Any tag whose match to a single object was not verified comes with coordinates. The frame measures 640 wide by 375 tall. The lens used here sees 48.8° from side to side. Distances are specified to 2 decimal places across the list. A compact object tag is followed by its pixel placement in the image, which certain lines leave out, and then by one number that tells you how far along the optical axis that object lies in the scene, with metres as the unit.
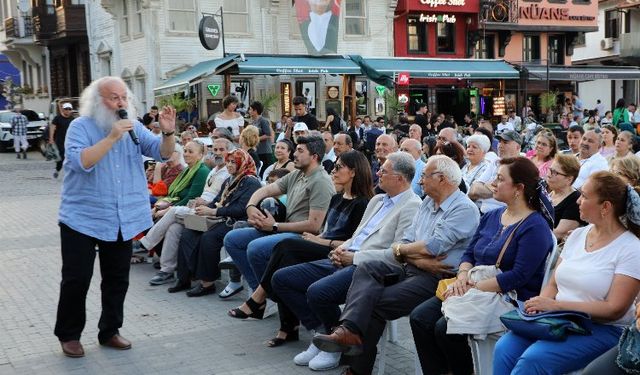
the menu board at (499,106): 30.38
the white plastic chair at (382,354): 4.85
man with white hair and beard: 5.32
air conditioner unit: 39.97
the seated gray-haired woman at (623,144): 8.43
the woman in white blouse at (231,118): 12.23
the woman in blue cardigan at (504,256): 4.16
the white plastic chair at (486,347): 4.14
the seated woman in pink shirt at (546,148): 7.55
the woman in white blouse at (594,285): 3.60
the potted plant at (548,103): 29.55
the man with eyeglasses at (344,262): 5.13
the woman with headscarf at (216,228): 7.21
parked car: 28.39
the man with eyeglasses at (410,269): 4.61
